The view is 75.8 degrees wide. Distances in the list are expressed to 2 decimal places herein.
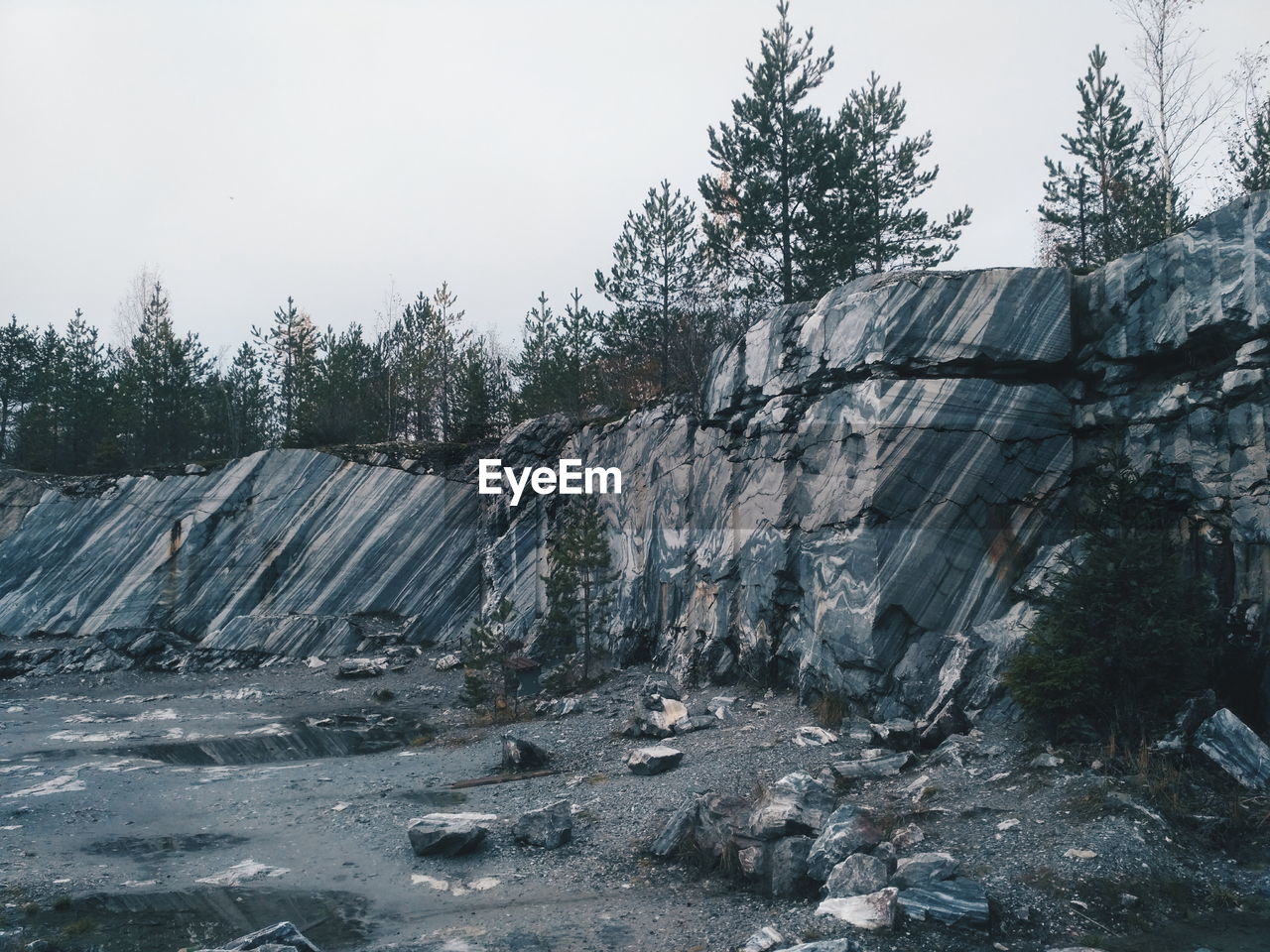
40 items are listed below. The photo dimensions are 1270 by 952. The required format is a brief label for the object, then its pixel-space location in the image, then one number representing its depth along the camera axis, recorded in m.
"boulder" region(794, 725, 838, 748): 13.05
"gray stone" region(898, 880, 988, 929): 7.28
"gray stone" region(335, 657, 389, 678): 26.37
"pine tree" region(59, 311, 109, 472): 42.09
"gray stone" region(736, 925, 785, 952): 7.13
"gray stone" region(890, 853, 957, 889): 7.90
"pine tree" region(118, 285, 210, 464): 40.00
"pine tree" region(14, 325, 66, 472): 42.38
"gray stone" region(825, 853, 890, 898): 7.82
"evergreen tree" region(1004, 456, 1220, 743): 10.31
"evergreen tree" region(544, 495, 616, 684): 21.27
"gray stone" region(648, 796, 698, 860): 9.59
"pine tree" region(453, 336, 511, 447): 35.25
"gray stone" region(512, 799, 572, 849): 10.21
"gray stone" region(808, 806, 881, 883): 8.38
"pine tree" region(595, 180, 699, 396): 29.98
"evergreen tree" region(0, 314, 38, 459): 46.38
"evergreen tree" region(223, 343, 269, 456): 45.06
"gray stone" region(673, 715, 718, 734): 15.38
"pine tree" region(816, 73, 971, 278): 24.58
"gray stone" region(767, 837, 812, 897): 8.34
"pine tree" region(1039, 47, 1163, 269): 25.56
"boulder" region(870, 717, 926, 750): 12.35
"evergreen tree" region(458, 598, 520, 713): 19.02
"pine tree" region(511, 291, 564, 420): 32.75
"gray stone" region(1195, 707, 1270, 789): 9.27
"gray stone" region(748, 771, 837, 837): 9.21
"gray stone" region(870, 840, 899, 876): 8.22
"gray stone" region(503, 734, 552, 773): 14.16
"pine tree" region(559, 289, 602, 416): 32.22
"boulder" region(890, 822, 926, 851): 8.96
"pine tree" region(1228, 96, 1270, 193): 24.52
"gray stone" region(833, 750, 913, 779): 11.23
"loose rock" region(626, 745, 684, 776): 12.90
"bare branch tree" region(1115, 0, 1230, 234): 21.64
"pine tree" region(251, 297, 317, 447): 46.69
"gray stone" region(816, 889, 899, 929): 7.25
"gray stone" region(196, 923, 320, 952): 7.12
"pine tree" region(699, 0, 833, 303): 24.97
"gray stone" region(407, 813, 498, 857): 10.08
